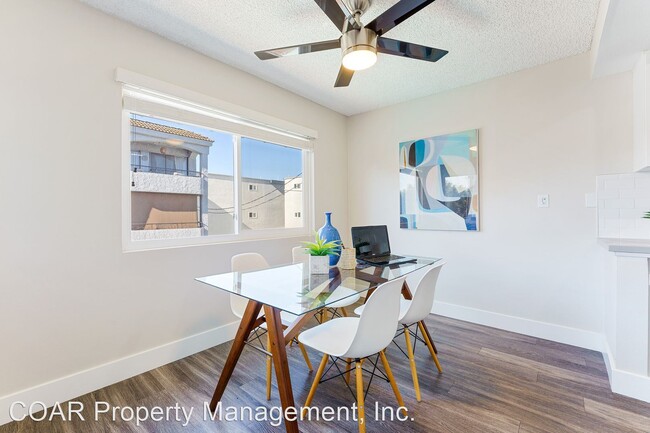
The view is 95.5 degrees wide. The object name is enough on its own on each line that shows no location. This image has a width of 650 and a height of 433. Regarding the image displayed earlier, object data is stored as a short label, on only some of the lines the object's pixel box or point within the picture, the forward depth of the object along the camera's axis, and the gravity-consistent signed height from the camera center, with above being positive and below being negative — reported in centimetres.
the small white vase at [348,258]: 209 -30
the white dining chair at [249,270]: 183 -40
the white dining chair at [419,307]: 177 -57
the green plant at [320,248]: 193 -21
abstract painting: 297 +35
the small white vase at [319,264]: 193 -32
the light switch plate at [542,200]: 260 +12
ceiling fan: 144 +99
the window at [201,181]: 218 +31
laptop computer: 237 -26
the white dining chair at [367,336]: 135 -62
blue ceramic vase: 210 -14
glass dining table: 141 -40
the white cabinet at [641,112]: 199 +72
